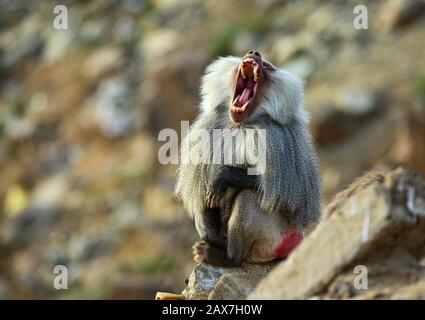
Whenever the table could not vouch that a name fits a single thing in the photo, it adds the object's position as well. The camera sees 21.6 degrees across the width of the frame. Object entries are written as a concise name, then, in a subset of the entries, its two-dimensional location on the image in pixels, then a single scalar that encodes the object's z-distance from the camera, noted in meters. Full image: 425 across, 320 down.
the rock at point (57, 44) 27.53
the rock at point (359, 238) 6.42
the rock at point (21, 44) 28.27
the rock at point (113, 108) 24.45
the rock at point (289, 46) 23.22
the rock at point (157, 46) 25.55
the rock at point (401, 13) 22.64
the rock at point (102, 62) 26.23
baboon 8.62
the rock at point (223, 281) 7.83
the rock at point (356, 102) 20.20
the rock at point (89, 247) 21.92
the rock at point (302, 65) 22.72
